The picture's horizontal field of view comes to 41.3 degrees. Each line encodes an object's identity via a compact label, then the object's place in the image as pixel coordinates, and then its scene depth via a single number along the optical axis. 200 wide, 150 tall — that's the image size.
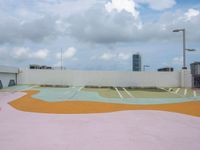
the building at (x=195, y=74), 25.02
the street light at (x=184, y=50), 25.22
